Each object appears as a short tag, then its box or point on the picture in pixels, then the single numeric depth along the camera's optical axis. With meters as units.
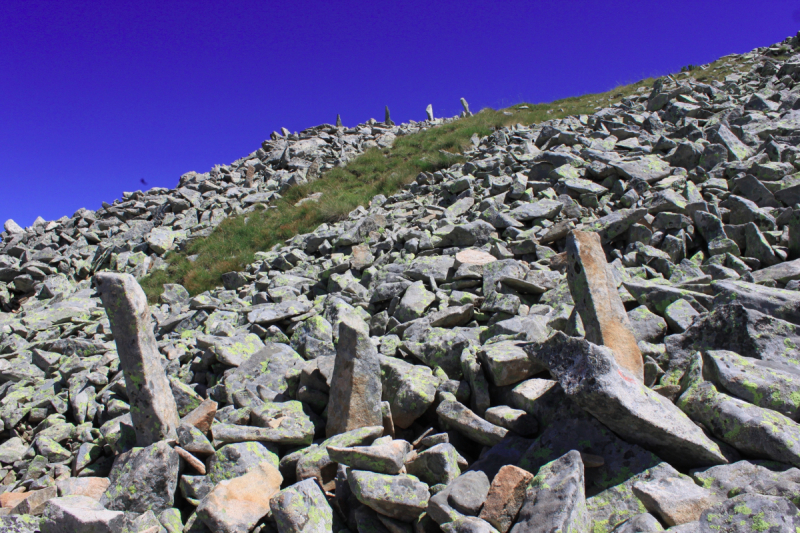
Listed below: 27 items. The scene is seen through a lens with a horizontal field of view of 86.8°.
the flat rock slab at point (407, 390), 4.16
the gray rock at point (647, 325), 4.50
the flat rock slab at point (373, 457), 3.26
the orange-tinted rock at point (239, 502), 3.23
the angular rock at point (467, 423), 3.55
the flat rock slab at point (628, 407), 2.77
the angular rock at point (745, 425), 2.65
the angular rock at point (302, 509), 3.06
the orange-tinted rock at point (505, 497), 2.74
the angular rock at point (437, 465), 3.29
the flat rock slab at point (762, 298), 4.10
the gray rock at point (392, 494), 3.00
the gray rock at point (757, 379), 3.05
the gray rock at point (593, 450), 2.85
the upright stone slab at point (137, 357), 4.18
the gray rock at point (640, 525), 2.33
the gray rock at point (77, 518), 3.13
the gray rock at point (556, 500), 2.44
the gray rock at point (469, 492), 2.84
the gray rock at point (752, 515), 2.05
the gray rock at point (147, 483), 3.72
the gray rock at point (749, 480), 2.39
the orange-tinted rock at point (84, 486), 4.12
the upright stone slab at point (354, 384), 4.10
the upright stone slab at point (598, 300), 3.92
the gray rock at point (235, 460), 3.72
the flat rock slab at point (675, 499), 2.42
